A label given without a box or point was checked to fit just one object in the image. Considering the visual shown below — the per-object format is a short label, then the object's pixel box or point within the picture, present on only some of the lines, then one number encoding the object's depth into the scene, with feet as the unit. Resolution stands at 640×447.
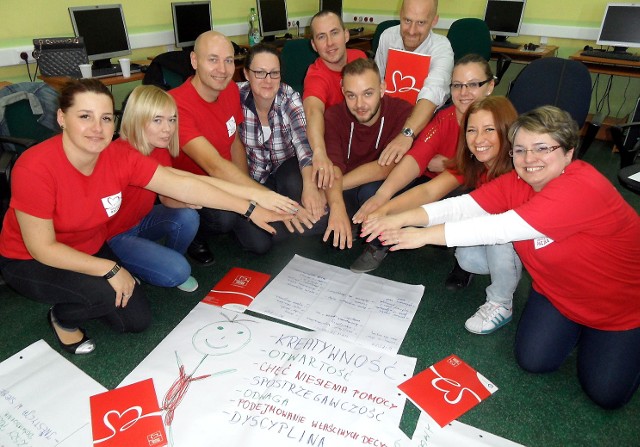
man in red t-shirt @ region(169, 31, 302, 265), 6.64
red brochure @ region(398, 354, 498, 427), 4.62
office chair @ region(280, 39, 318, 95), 11.28
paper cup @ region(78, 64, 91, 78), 10.54
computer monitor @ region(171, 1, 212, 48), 13.26
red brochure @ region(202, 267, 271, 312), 6.14
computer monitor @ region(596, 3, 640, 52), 13.55
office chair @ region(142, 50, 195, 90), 10.72
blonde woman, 5.94
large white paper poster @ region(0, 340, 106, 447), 4.19
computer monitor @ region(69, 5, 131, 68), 10.95
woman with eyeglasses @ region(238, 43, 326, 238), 7.03
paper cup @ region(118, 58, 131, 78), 11.05
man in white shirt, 7.42
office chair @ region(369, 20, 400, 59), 12.66
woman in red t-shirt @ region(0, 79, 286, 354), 4.71
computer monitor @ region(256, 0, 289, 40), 15.69
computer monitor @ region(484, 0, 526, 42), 15.34
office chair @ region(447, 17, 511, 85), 13.57
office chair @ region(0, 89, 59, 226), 6.52
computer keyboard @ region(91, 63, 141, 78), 11.12
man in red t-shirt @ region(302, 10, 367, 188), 8.05
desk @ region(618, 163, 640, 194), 5.87
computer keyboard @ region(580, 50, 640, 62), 13.16
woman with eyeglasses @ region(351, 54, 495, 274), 6.50
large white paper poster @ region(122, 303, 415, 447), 4.27
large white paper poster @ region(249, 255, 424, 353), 5.65
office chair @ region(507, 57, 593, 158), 8.12
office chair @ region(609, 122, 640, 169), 8.79
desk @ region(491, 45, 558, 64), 14.51
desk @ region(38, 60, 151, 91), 10.24
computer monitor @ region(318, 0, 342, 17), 18.33
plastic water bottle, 15.83
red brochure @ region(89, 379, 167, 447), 4.15
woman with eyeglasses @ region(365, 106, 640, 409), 4.36
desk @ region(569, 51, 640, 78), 12.86
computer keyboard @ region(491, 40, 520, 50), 15.23
